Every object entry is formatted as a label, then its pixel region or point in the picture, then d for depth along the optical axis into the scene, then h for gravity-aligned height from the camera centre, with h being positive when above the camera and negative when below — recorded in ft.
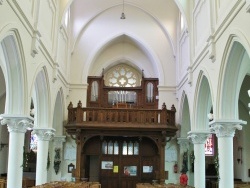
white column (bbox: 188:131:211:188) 57.52 -0.55
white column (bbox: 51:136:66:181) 73.92 +0.49
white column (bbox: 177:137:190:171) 73.56 +1.00
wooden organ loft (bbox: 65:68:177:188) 70.08 +2.96
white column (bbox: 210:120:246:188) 43.55 +0.31
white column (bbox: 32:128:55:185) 59.31 -0.43
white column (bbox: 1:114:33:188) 44.80 +0.29
